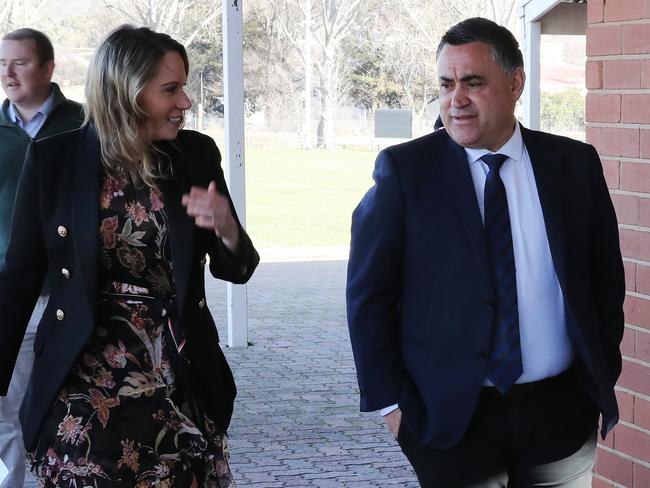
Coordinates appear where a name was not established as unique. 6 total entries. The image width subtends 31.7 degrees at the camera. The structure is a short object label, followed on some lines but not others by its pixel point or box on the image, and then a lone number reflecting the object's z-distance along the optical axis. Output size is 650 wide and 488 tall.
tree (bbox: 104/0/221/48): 28.44
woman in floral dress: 3.82
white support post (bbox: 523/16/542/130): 7.21
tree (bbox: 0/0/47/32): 28.83
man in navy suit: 3.27
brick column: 4.42
